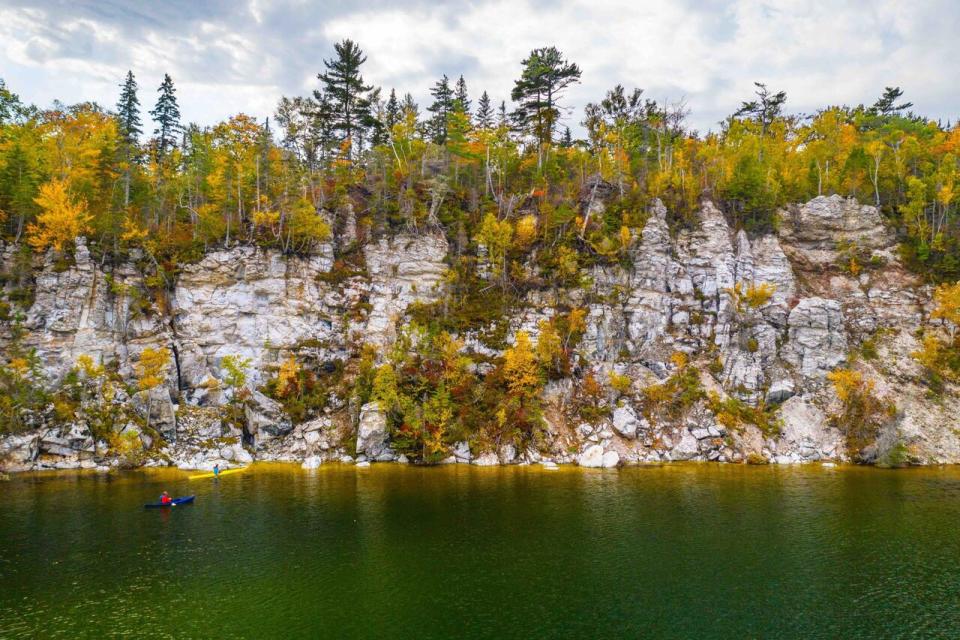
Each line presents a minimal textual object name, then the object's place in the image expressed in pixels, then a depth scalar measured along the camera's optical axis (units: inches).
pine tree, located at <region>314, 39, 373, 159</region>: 3398.1
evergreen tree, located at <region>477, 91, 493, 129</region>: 3800.7
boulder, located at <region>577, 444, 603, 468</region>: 2281.0
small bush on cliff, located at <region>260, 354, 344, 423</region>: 2474.3
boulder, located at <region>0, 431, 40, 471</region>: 2052.2
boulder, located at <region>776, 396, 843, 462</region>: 2338.8
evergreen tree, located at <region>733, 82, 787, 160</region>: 3668.8
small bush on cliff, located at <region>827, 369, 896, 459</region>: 2337.6
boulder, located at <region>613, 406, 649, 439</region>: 2432.3
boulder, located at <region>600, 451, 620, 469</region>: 2266.2
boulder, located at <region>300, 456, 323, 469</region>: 2267.6
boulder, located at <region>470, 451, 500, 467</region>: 2297.0
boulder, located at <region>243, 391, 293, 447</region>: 2401.6
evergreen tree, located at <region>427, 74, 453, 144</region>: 3673.7
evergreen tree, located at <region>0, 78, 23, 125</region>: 2783.0
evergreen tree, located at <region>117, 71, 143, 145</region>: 3710.6
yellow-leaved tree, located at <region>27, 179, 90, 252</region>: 2474.2
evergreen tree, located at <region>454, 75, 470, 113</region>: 3843.8
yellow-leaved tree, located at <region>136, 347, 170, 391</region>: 2315.5
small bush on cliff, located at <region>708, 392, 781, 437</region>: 2421.3
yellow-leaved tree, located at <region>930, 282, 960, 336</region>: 2564.0
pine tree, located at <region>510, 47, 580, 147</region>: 3262.8
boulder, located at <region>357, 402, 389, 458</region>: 2330.2
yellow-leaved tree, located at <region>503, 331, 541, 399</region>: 2465.6
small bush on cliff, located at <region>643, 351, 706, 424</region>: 2488.9
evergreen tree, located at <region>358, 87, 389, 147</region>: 3403.1
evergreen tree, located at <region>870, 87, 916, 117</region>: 3875.5
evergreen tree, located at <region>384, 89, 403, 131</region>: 3609.7
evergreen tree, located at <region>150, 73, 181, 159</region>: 3929.6
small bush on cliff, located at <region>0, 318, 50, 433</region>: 2114.3
